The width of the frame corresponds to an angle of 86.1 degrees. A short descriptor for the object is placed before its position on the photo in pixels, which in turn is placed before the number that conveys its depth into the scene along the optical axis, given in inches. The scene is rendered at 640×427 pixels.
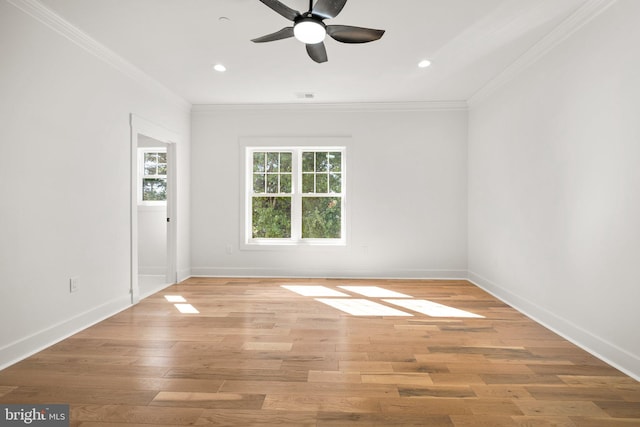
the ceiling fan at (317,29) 89.0
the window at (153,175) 224.2
